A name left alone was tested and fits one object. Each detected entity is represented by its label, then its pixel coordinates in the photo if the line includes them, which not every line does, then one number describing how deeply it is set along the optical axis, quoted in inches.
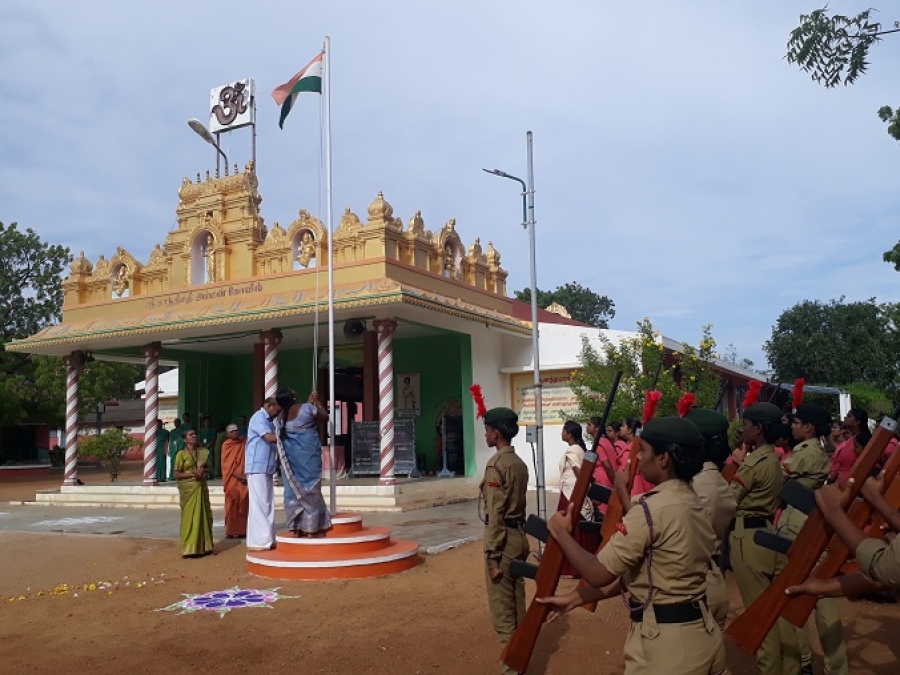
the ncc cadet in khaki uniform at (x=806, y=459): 191.8
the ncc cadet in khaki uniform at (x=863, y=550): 102.8
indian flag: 424.8
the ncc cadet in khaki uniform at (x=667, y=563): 107.7
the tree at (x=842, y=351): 1369.3
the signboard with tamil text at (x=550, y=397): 638.5
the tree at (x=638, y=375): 543.5
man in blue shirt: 350.9
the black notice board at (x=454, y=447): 652.7
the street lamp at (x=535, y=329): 344.2
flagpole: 364.8
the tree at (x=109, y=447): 844.0
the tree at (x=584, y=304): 2176.4
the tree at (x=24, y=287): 1149.1
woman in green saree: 367.9
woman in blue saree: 323.3
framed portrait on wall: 700.0
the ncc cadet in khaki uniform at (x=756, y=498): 180.9
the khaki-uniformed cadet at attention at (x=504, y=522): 184.5
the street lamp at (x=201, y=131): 661.3
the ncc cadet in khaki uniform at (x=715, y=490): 145.6
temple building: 565.0
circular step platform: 309.0
